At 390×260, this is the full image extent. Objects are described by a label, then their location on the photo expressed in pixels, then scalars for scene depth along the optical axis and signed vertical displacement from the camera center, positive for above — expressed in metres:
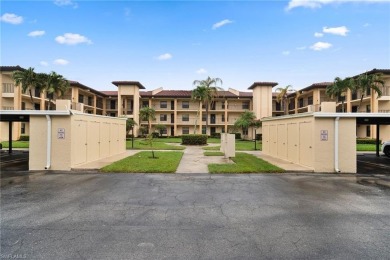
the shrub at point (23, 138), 32.56 -0.96
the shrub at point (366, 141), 31.06 -1.24
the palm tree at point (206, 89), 37.19 +7.04
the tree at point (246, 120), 34.75 +1.80
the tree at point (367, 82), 27.62 +6.18
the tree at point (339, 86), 29.63 +6.06
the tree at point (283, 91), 37.09 +6.61
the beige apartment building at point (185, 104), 38.16 +5.49
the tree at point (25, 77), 27.70 +6.55
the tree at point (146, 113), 39.00 +3.16
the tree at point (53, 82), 29.22 +6.37
